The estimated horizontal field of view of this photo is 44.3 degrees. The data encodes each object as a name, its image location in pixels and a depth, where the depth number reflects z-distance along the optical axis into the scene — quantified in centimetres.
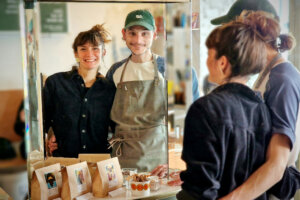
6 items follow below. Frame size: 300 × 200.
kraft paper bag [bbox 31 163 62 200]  172
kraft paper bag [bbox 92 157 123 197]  178
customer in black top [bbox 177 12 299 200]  144
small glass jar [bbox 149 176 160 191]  182
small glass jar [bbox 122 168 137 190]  188
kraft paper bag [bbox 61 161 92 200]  173
